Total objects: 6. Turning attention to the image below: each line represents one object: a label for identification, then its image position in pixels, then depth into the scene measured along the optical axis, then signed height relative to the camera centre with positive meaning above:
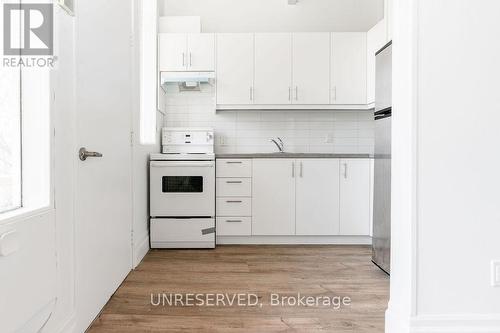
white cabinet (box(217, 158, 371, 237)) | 3.49 -0.35
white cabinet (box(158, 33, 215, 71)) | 3.68 +1.18
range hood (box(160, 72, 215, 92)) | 3.64 +0.90
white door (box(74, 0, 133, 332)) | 1.71 +0.06
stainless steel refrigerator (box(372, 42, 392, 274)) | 2.55 +0.01
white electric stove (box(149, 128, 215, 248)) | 3.33 -0.36
